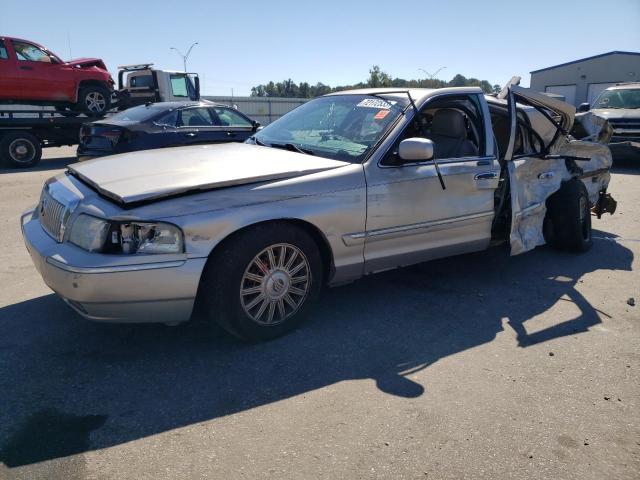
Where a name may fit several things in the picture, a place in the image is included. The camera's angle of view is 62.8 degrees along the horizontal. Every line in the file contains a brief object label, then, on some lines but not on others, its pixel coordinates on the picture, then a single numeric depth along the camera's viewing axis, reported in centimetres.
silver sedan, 296
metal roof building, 3897
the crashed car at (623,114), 1163
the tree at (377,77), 5828
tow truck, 1204
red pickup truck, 1199
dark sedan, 879
